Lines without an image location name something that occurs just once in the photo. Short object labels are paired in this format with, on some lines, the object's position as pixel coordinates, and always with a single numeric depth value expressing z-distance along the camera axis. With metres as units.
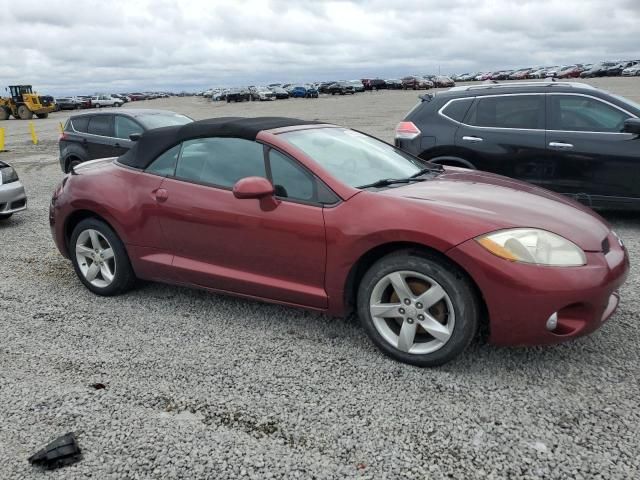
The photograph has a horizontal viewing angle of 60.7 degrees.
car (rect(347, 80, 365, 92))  61.00
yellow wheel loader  39.06
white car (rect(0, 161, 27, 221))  7.18
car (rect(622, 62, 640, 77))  61.59
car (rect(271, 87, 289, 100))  58.44
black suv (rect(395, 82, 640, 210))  6.09
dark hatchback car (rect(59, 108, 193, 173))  9.87
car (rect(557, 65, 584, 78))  68.49
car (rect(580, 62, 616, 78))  65.69
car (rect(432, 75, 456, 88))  64.62
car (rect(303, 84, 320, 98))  58.22
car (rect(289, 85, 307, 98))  59.38
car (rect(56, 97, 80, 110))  56.88
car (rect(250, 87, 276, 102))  57.01
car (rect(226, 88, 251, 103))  58.44
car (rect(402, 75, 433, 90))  63.38
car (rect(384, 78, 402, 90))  68.06
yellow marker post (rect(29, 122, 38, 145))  21.10
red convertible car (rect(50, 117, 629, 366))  3.02
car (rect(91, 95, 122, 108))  60.71
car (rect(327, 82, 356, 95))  60.31
